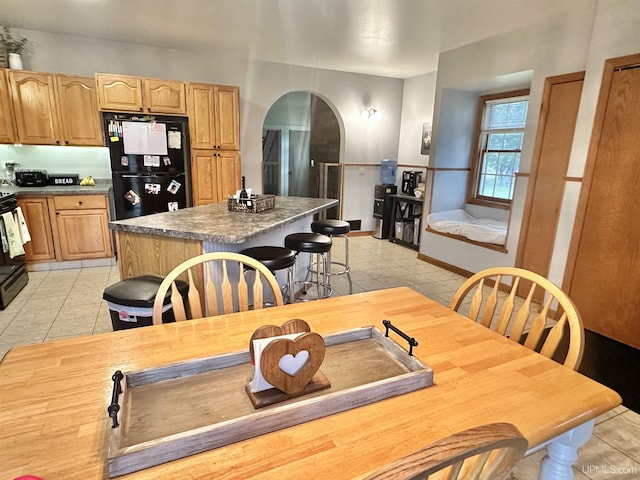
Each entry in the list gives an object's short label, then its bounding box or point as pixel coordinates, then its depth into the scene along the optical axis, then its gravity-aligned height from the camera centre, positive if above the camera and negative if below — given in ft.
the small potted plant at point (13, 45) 12.83 +3.70
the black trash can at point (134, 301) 5.82 -2.33
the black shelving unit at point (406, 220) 18.19 -2.90
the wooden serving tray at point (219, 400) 2.31 -1.85
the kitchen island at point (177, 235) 6.80 -1.46
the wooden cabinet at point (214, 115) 14.67 +1.69
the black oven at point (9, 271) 10.55 -3.70
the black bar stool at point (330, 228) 11.26 -2.07
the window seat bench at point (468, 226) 13.12 -2.32
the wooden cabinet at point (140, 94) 13.37 +2.25
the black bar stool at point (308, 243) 9.24 -2.10
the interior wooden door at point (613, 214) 8.75 -1.10
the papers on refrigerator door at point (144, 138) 13.53 +0.62
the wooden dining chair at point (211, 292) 4.52 -1.76
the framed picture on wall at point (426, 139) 18.45 +1.28
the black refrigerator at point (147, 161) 13.50 -0.25
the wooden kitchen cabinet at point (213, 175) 15.17 -0.75
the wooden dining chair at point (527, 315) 3.77 -1.73
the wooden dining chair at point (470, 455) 1.63 -1.35
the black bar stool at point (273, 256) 7.75 -2.09
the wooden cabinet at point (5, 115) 12.64 +1.21
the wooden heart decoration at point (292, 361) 2.72 -1.53
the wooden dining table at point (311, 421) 2.27 -1.87
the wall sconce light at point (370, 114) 19.69 +2.62
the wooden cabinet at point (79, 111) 13.35 +1.53
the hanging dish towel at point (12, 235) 10.92 -2.59
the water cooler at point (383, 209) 19.74 -2.53
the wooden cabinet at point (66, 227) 12.97 -2.73
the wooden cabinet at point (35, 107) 12.85 +1.56
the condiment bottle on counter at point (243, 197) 9.21 -0.98
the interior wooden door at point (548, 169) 10.54 -0.01
